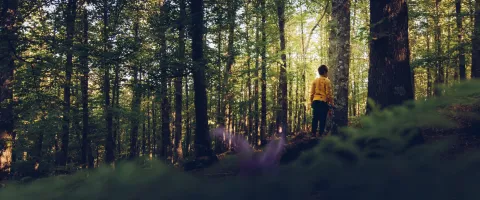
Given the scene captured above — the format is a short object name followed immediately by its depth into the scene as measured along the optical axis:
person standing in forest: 7.59
